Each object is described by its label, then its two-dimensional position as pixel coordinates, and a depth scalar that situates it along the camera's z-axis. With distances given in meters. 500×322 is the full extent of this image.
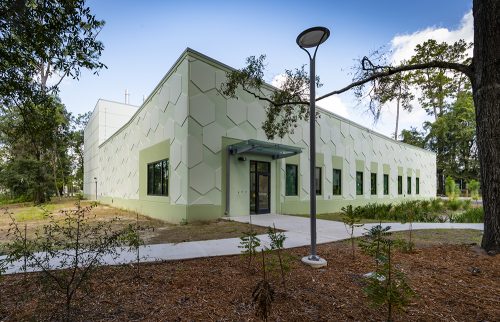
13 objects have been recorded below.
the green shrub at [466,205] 18.14
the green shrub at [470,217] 11.95
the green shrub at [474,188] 25.74
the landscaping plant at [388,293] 2.45
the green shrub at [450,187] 25.05
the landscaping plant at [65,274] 2.76
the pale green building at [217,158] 11.23
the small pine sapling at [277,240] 3.76
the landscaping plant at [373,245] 3.60
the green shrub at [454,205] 18.34
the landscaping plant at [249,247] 4.09
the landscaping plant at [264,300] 2.49
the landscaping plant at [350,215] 4.77
